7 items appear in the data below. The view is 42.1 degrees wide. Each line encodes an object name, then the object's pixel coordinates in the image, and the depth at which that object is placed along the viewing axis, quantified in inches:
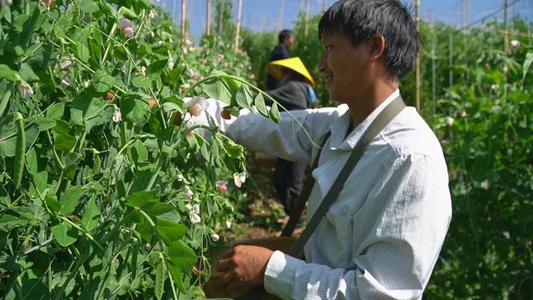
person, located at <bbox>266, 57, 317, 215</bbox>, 188.9
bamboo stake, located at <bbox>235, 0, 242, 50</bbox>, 224.8
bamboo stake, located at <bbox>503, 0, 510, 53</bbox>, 162.4
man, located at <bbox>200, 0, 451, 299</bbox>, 49.7
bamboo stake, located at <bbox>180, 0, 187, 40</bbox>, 102.5
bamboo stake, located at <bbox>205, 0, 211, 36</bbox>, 156.5
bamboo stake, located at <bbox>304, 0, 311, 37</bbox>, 317.9
